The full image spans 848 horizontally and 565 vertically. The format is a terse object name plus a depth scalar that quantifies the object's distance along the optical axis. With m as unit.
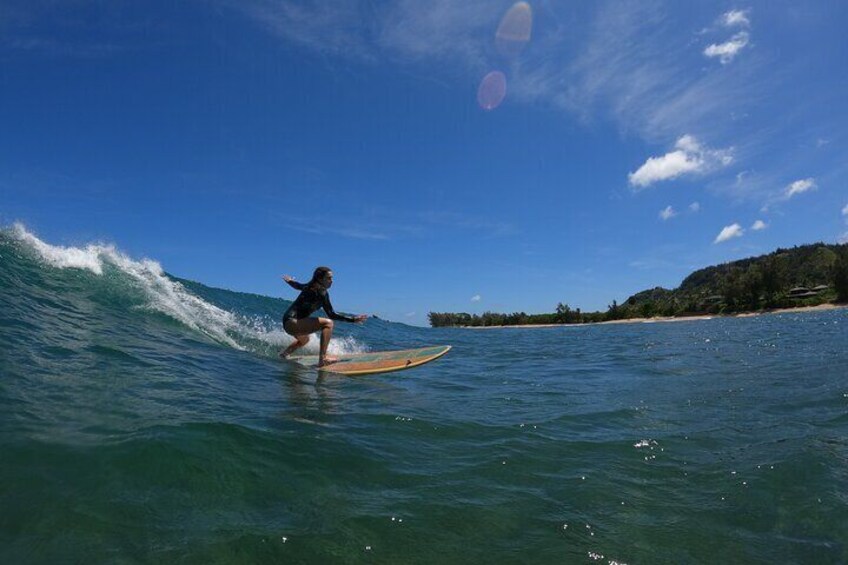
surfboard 11.38
